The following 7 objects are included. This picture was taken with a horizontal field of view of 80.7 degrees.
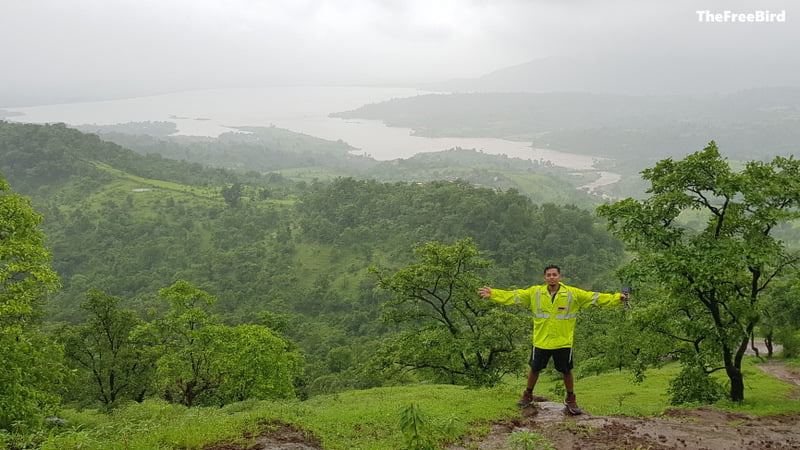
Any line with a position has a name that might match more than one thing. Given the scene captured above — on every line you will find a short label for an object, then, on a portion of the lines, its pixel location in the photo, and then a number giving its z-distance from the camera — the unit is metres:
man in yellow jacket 9.97
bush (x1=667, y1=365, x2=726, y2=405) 13.28
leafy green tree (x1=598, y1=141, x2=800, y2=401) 11.09
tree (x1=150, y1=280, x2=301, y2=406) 26.39
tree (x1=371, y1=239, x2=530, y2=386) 19.84
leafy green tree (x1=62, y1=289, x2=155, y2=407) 27.88
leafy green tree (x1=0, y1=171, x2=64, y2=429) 12.20
